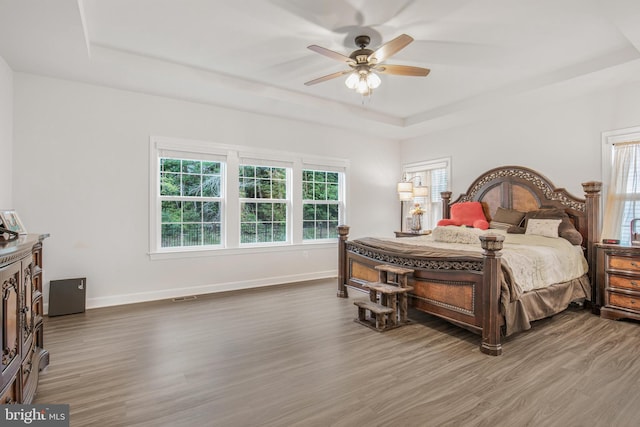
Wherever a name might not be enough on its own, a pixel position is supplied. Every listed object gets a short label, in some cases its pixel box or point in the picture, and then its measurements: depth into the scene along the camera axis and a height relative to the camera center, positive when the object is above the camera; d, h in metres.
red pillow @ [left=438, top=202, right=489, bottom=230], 5.12 -0.04
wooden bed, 2.71 -0.56
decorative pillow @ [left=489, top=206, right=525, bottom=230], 4.61 -0.08
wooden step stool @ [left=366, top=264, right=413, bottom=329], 3.31 -0.80
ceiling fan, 2.94 +1.37
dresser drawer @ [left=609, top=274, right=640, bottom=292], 3.35 -0.72
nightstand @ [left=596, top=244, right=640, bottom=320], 3.35 -0.72
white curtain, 3.79 +0.23
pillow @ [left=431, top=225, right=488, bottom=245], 4.02 -0.28
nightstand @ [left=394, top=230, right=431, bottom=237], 5.63 -0.37
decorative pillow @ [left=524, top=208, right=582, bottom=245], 3.94 -0.10
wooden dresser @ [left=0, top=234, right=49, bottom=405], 1.51 -0.62
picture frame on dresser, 2.46 -0.09
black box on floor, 3.64 -0.97
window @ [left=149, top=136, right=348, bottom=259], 4.46 +0.20
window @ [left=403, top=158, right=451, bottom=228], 5.98 +0.59
